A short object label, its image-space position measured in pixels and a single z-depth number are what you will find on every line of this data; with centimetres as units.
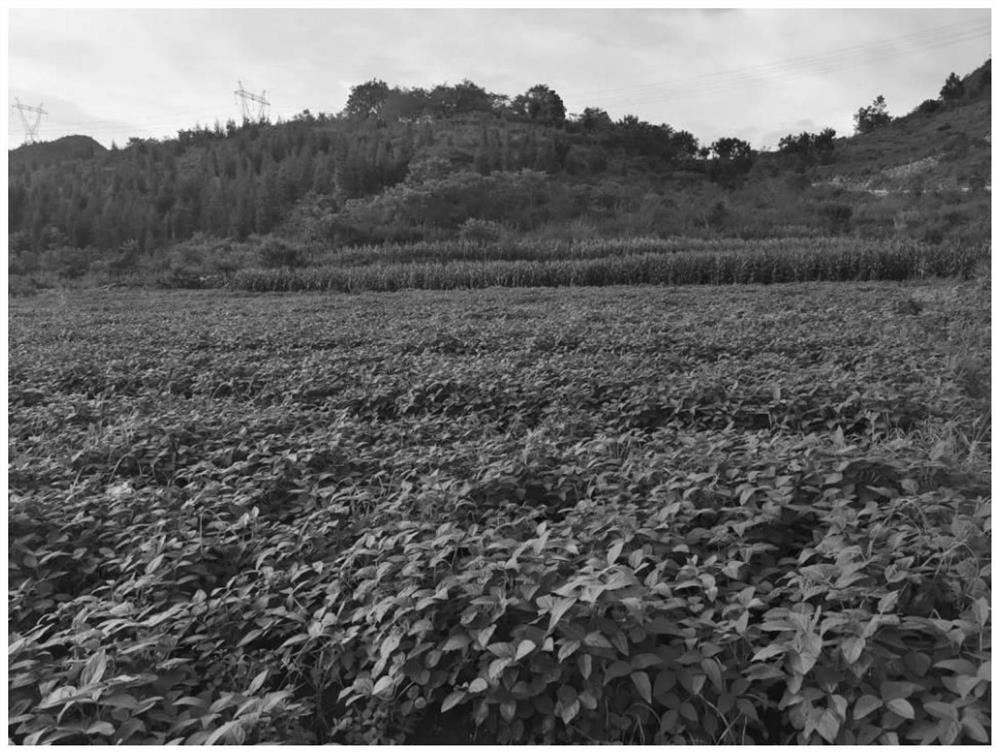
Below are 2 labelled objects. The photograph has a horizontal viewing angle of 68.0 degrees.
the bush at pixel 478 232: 3452
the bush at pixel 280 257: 2966
